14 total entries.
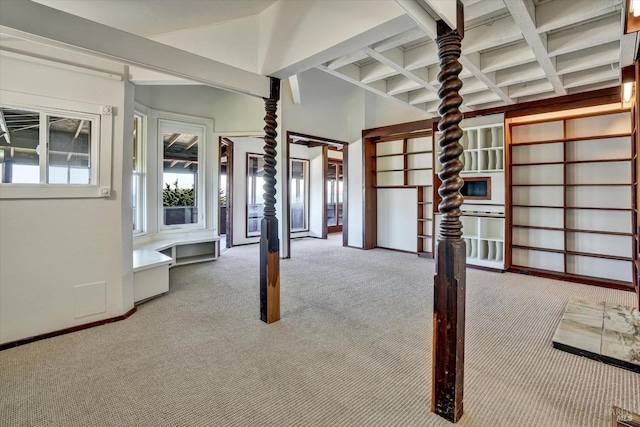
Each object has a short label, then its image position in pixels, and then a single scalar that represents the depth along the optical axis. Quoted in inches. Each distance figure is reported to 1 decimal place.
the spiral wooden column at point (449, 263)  64.1
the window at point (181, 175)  200.8
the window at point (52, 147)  95.0
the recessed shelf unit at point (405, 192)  241.8
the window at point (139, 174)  179.5
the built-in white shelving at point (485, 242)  193.0
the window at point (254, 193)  293.9
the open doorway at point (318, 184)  336.8
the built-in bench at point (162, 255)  130.1
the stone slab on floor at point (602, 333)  86.3
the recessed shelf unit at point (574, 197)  160.4
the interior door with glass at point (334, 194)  363.6
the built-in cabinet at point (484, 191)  188.9
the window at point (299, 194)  342.6
